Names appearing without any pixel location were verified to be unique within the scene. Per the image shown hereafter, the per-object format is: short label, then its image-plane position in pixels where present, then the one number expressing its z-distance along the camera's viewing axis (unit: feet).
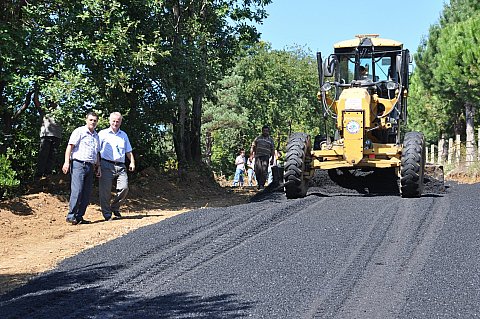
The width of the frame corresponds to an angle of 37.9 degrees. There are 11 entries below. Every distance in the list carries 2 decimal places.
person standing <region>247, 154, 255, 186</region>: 77.58
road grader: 39.91
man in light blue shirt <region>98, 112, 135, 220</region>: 35.14
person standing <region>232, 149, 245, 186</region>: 81.61
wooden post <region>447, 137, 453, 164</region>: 97.50
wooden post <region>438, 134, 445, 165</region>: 121.66
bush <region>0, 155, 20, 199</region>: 37.99
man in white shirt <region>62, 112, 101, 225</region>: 33.96
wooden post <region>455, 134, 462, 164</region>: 92.75
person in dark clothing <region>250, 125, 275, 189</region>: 54.44
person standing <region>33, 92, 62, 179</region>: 40.01
